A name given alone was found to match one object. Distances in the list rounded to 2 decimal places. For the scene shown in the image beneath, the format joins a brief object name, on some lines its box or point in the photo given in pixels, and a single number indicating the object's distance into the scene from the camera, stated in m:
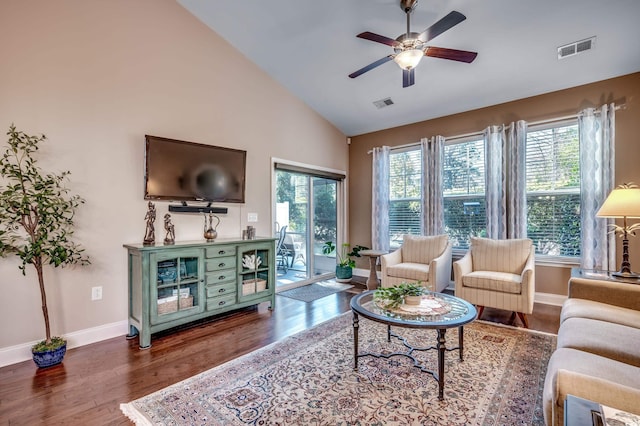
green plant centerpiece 2.24
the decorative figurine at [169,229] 3.13
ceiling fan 2.29
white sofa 1.13
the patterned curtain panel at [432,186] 4.68
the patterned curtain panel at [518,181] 4.02
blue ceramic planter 2.35
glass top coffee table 1.93
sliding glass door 4.79
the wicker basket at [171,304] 2.89
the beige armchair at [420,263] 3.79
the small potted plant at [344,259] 5.26
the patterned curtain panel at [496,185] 4.16
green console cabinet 2.78
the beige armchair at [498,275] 3.10
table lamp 2.59
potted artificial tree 2.30
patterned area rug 1.77
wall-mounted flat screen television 3.18
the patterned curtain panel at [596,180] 3.45
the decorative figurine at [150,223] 3.04
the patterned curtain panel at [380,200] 5.30
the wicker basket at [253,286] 3.58
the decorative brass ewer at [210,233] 3.43
